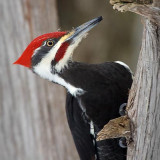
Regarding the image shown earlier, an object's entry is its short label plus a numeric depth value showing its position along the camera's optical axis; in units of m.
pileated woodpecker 4.43
